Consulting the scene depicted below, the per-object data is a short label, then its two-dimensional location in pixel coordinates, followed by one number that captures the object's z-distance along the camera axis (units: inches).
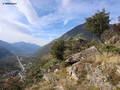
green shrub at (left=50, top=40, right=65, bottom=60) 1033.5
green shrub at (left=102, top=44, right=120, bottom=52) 434.4
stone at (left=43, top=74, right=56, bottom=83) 423.7
